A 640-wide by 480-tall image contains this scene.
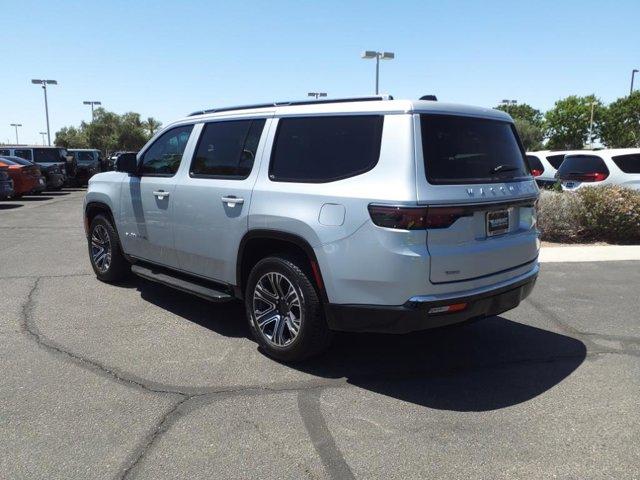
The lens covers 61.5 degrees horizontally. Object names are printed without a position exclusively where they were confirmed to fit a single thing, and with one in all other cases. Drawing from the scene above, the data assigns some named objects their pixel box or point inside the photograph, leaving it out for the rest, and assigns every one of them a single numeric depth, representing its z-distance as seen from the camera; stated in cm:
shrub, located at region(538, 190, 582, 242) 1028
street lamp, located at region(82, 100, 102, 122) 5331
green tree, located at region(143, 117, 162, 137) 7480
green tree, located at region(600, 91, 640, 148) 5200
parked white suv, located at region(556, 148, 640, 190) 1148
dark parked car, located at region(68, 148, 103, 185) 2628
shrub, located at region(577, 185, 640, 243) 999
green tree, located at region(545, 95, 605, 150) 5675
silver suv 343
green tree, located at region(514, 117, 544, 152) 6906
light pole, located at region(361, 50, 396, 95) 2792
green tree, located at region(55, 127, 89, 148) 6838
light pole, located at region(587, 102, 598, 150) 5293
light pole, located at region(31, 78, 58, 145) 4611
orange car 1794
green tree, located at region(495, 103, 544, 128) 8644
